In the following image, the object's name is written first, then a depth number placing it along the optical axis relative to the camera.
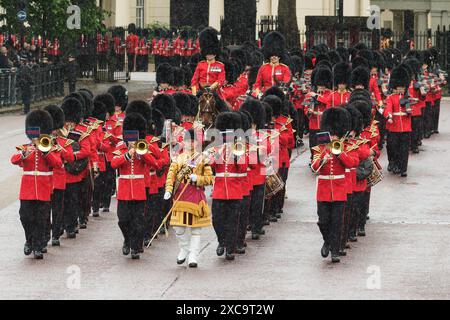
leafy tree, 36.72
